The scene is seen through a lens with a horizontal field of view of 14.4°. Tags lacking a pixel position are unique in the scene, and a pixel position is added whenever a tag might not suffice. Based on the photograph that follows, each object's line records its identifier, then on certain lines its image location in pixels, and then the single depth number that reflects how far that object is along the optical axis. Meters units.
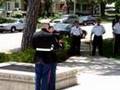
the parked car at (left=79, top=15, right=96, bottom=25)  58.10
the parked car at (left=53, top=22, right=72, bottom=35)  36.05
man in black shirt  10.24
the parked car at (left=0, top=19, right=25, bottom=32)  46.12
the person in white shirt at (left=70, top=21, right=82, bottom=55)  22.29
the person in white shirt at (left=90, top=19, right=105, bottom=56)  21.94
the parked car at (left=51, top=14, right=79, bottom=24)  52.09
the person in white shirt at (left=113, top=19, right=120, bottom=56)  22.03
